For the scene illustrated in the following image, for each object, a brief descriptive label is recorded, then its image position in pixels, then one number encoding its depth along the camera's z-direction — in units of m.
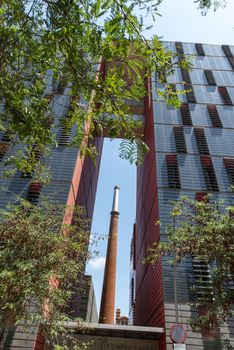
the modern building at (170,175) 13.19
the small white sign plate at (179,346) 9.70
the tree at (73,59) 3.15
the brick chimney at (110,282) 29.33
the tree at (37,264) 8.05
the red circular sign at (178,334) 10.17
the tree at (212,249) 7.66
